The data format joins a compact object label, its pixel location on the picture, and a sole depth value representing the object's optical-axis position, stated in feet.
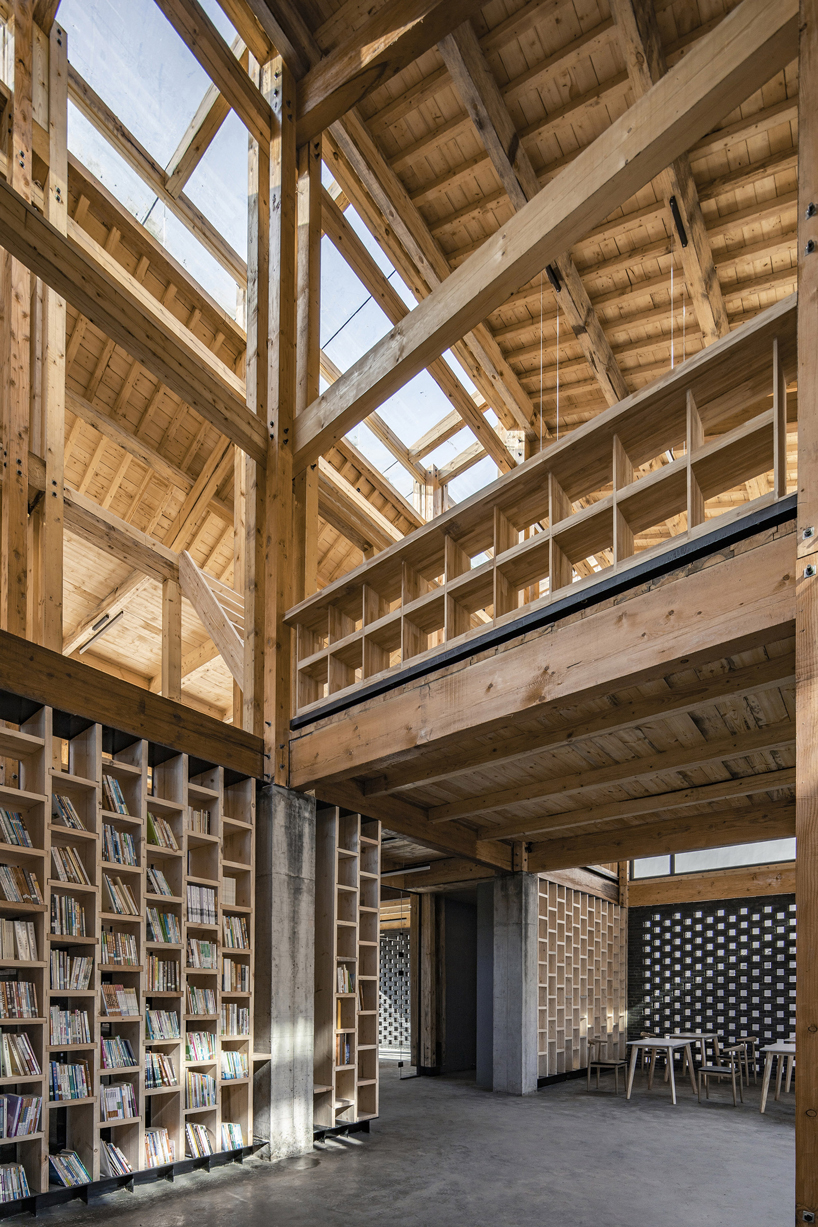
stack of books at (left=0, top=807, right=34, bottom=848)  14.53
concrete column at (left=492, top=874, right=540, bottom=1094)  30.66
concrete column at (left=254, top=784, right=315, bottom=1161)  19.01
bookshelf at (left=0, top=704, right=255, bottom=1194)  14.89
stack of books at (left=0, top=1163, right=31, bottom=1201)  13.61
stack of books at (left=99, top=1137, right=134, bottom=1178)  15.26
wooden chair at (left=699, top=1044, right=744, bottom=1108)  28.48
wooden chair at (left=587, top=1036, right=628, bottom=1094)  31.49
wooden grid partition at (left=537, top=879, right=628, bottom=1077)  33.60
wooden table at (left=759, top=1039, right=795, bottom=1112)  27.09
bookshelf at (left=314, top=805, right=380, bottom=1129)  21.04
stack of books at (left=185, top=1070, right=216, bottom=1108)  17.29
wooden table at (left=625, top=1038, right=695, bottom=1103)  27.99
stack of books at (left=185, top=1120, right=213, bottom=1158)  17.16
